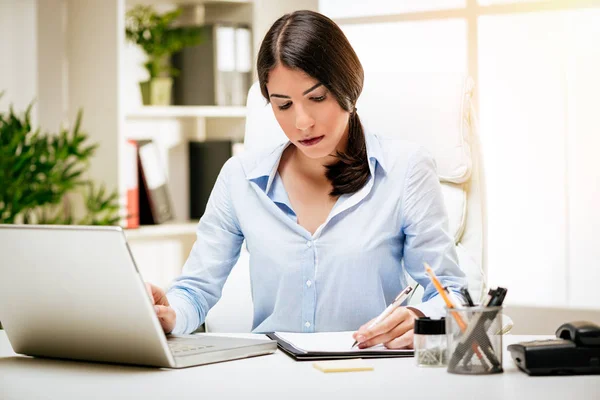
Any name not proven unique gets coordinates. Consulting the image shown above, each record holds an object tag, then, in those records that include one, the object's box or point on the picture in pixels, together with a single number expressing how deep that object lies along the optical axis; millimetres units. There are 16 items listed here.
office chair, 2689
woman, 2297
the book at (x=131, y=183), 4430
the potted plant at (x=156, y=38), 4668
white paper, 1945
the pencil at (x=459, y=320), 1768
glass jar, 1833
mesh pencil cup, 1765
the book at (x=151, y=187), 4544
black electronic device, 1766
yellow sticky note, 1810
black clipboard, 1894
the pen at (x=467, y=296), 1823
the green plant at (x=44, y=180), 3740
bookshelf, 4376
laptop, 1761
